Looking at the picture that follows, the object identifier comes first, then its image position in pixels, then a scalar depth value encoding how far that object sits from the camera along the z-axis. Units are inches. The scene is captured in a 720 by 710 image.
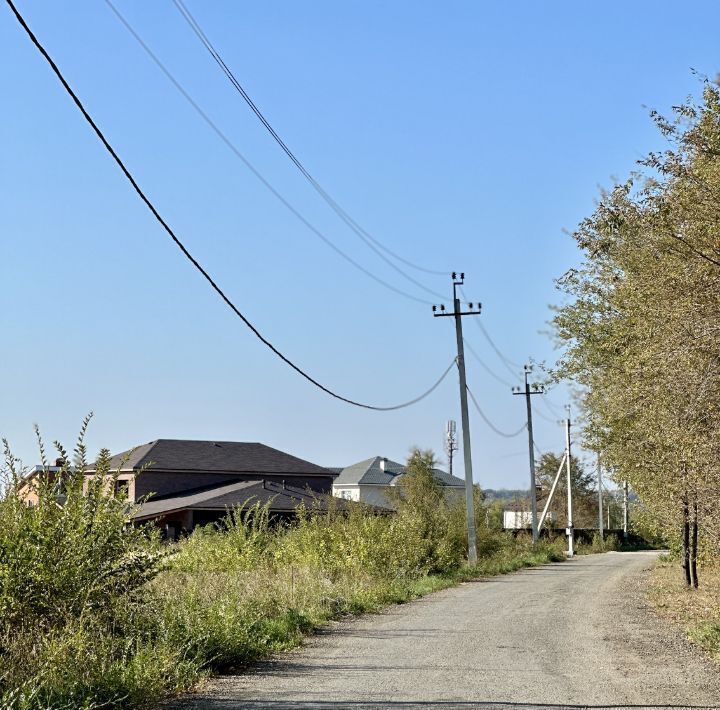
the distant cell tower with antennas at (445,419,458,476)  4945.9
